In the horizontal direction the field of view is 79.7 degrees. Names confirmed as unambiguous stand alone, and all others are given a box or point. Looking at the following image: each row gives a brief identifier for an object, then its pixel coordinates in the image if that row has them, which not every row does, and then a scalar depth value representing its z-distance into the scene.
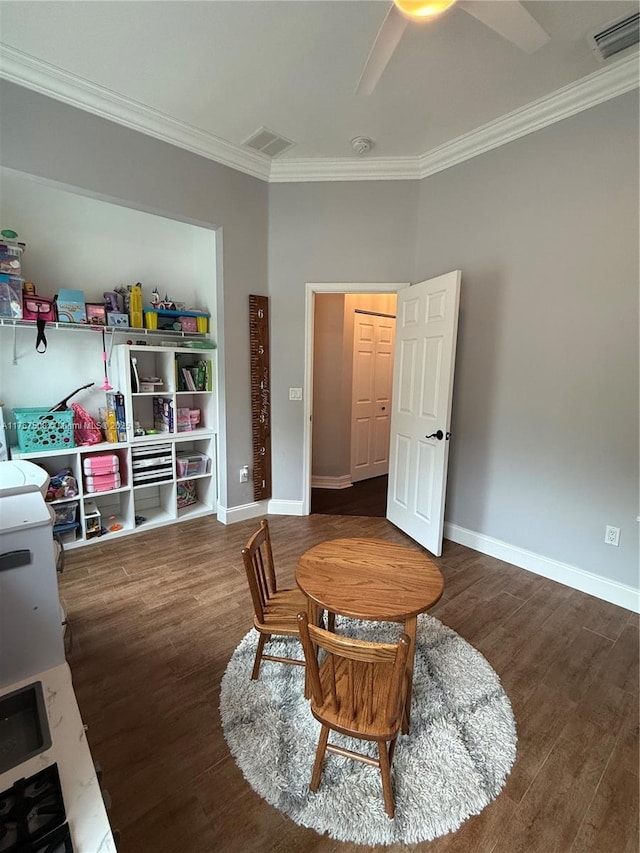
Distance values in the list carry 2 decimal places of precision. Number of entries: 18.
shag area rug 1.25
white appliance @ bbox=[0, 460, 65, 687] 0.92
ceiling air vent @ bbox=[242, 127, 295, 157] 2.81
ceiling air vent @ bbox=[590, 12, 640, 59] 1.86
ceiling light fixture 1.34
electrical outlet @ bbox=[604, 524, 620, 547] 2.36
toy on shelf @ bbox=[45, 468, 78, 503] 2.79
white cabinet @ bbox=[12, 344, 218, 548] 3.01
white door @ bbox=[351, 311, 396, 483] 4.78
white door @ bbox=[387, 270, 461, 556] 2.76
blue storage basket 2.65
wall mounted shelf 2.58
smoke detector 2.83
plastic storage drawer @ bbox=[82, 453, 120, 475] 2.89
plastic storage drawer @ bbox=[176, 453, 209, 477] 3.45
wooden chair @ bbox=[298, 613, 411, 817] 1.09
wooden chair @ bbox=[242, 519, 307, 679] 1.59
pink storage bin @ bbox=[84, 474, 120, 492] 2.92
